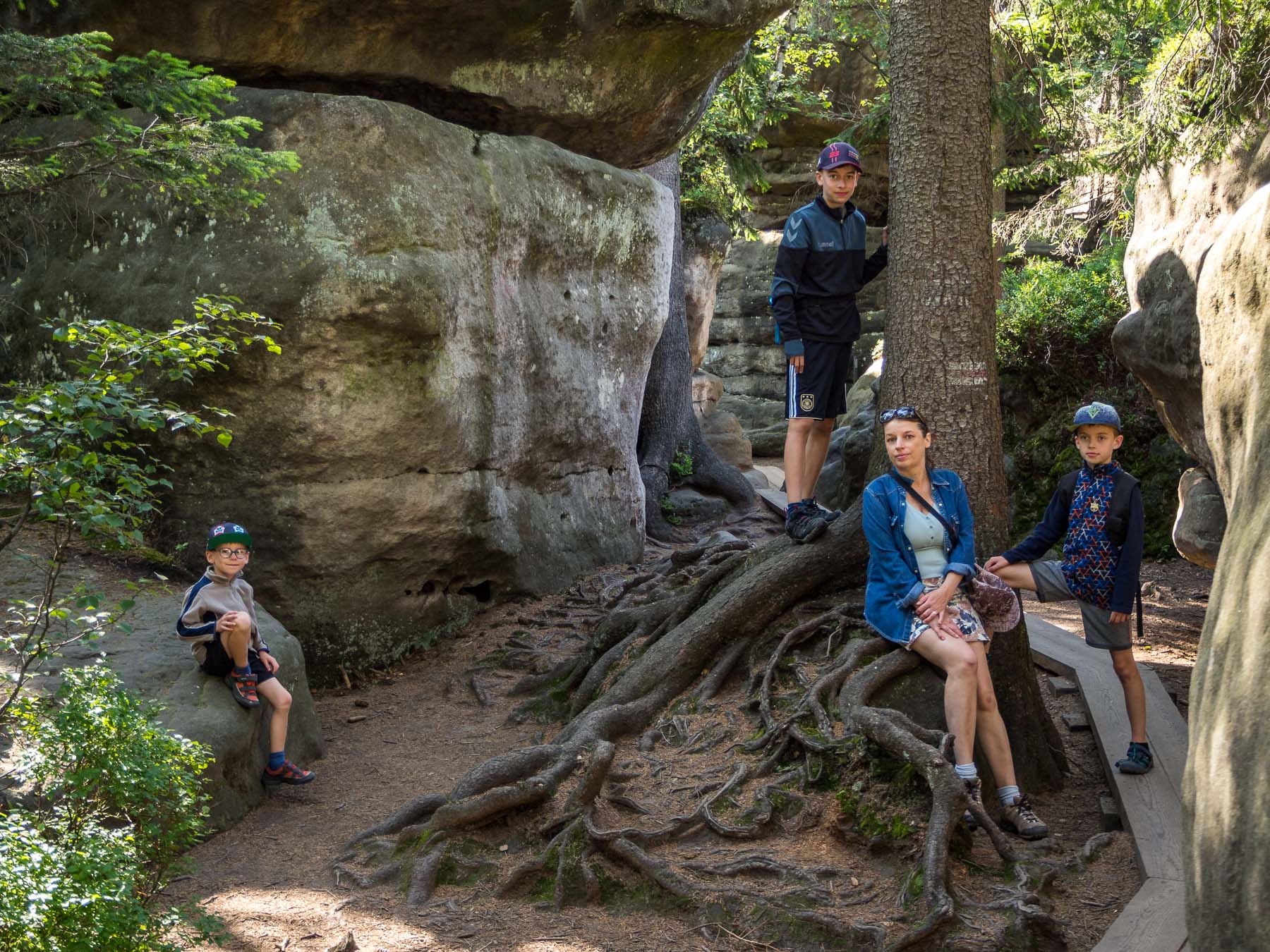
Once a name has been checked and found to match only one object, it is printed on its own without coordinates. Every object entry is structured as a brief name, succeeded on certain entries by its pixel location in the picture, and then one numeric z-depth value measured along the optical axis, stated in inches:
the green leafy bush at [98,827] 126.0
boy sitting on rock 240.7
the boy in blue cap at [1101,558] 221.3
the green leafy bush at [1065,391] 448.8
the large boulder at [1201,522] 321.4
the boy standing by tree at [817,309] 250.4
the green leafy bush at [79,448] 166.7
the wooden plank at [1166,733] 226.8
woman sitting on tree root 199.5
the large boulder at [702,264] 752.3
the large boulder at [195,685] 230.7
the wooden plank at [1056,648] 292.4
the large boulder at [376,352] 299.6
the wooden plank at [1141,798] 189.2
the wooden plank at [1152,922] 161.8
